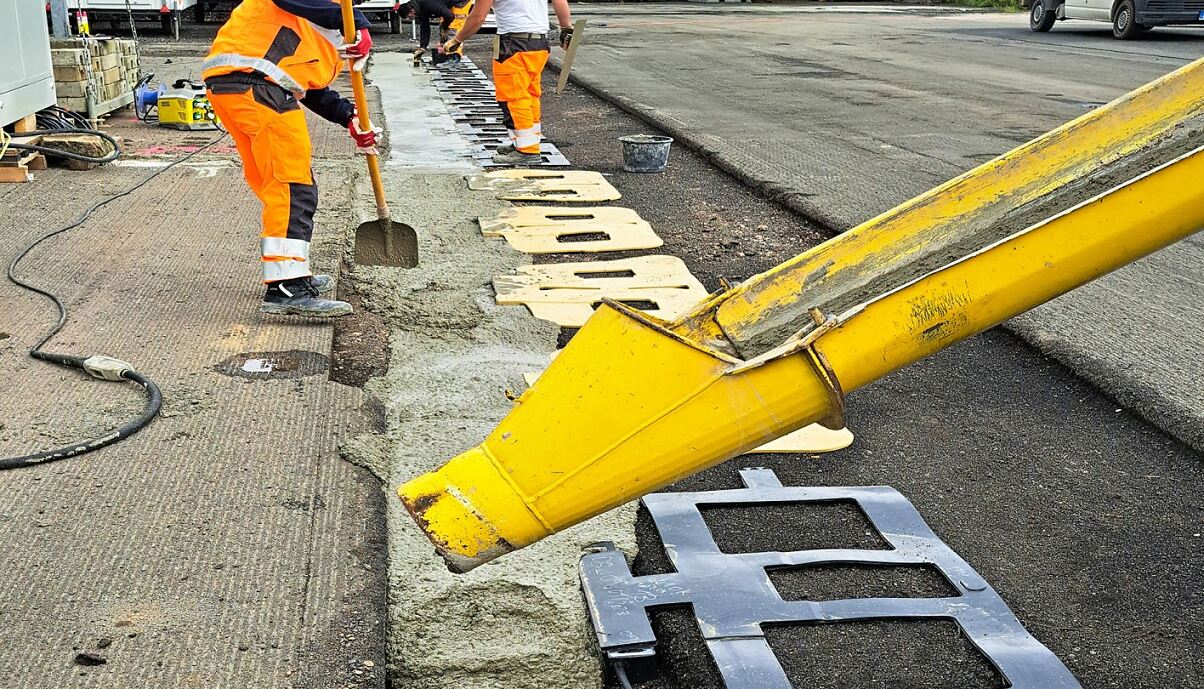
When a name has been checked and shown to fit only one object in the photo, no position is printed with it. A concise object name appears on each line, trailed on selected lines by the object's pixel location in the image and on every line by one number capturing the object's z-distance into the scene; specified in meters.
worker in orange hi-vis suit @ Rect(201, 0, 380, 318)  4.21
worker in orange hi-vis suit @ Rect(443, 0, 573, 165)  7.51
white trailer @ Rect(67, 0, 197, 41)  16.17
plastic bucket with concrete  7.57
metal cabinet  7.03
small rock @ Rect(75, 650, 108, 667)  2.24
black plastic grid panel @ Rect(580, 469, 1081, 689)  2.42
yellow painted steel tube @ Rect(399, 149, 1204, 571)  1.64
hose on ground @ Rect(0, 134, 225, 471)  3.08
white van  17.84
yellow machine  8.91
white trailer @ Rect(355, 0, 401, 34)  17.94
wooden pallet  6.63
